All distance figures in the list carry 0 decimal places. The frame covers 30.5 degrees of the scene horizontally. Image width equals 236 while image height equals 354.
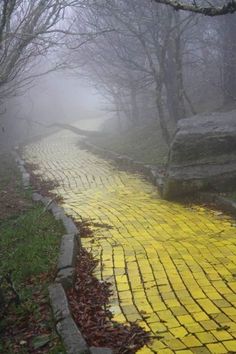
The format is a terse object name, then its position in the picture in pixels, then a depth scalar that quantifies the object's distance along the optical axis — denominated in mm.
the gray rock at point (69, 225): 6571
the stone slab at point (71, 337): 3482
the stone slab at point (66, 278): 4883
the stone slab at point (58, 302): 4090
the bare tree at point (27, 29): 8643
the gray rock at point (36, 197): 9602
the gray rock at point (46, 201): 8709
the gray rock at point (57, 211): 7560
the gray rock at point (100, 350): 3461
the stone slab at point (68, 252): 5260
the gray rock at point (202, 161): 8680
